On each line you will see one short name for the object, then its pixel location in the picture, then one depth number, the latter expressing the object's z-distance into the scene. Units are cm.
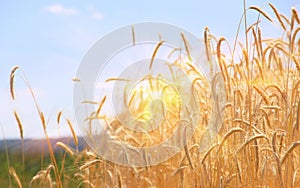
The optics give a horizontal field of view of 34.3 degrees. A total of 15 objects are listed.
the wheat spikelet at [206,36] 249
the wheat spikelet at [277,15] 257
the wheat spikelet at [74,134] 275
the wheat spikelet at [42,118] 259
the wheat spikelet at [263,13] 247
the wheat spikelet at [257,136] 193
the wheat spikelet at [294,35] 263
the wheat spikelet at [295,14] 254
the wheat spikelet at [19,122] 259
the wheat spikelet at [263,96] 244
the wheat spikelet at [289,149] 179
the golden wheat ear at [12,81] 262
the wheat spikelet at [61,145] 275
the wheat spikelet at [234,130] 202
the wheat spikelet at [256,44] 261
